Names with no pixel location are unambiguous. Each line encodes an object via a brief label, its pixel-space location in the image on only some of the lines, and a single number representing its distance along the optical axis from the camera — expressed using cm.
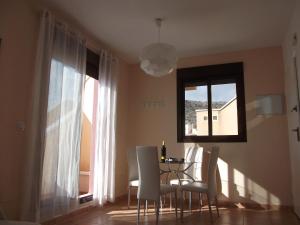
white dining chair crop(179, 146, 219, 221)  342
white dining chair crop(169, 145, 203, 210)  426
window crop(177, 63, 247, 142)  467
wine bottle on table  387
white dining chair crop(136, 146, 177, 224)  314
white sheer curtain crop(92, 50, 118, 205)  418
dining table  465
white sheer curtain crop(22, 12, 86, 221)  290
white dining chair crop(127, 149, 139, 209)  436
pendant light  322
